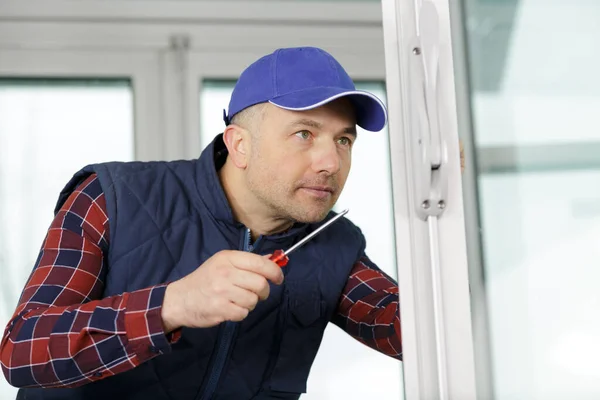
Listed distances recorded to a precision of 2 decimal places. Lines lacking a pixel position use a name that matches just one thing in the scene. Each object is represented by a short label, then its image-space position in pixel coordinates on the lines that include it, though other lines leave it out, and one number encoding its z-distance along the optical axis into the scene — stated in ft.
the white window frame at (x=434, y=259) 3.15
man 4.14
